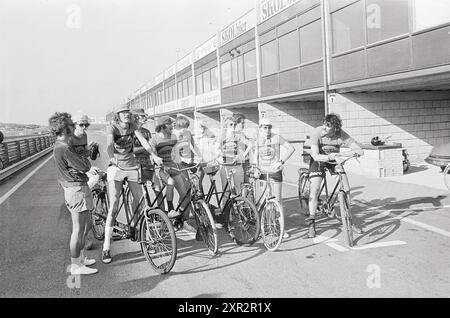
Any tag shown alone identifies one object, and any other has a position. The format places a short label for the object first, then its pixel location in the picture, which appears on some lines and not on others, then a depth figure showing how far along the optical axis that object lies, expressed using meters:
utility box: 11.79
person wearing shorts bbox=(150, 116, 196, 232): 5.79
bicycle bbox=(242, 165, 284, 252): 5.18
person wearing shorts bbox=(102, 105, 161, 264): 5.06
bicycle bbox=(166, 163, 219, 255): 4.94
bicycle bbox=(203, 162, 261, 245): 5.37
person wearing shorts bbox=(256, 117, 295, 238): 5.93
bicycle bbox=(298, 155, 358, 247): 5.31
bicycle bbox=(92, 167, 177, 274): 4.47
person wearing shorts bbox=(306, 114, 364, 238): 5.71
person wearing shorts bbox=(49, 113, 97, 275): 4.35
